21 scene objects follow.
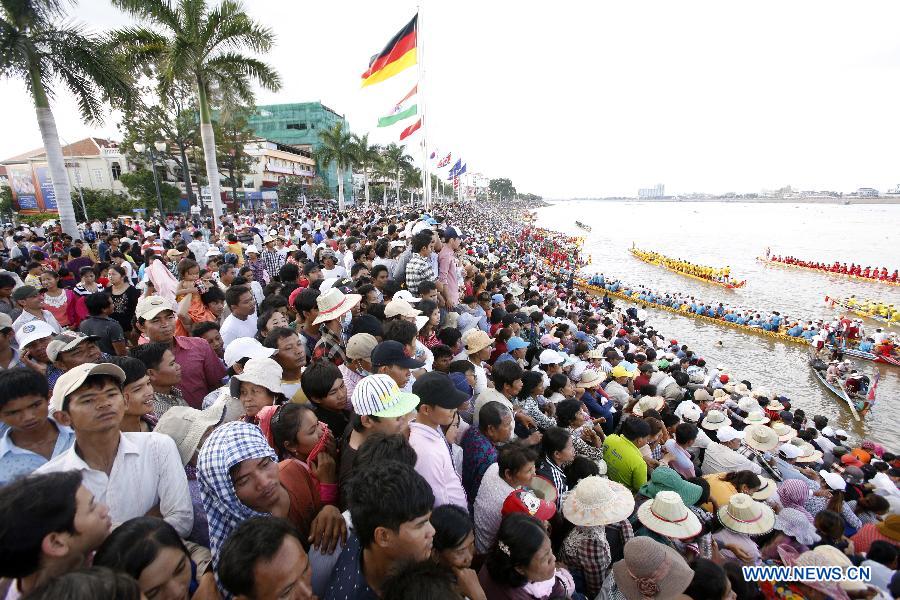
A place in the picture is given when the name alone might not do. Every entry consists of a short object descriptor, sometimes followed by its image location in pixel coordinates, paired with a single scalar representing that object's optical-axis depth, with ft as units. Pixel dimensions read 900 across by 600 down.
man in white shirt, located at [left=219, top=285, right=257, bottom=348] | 15.69
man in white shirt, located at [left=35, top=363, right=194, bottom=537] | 7.11
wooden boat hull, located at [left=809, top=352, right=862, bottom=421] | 45.91
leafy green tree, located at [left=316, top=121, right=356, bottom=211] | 120.98
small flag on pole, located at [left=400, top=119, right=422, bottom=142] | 47.09
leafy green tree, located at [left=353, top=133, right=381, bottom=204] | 127.09
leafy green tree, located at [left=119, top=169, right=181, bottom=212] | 110.11
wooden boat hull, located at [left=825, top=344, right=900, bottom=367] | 56.97
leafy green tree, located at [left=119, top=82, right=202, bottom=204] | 101.81
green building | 219.82
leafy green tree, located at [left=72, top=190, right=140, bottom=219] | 101.45
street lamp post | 102.99
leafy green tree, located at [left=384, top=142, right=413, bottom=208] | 161.17
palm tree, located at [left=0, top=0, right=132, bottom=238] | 34.81
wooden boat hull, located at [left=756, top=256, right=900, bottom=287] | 106.69
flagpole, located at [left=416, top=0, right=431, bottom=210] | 47.06
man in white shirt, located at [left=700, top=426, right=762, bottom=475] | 18.97
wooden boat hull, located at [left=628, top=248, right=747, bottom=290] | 101.60
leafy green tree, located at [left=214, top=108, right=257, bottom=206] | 115.14
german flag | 40.22
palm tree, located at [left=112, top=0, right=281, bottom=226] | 43.73
